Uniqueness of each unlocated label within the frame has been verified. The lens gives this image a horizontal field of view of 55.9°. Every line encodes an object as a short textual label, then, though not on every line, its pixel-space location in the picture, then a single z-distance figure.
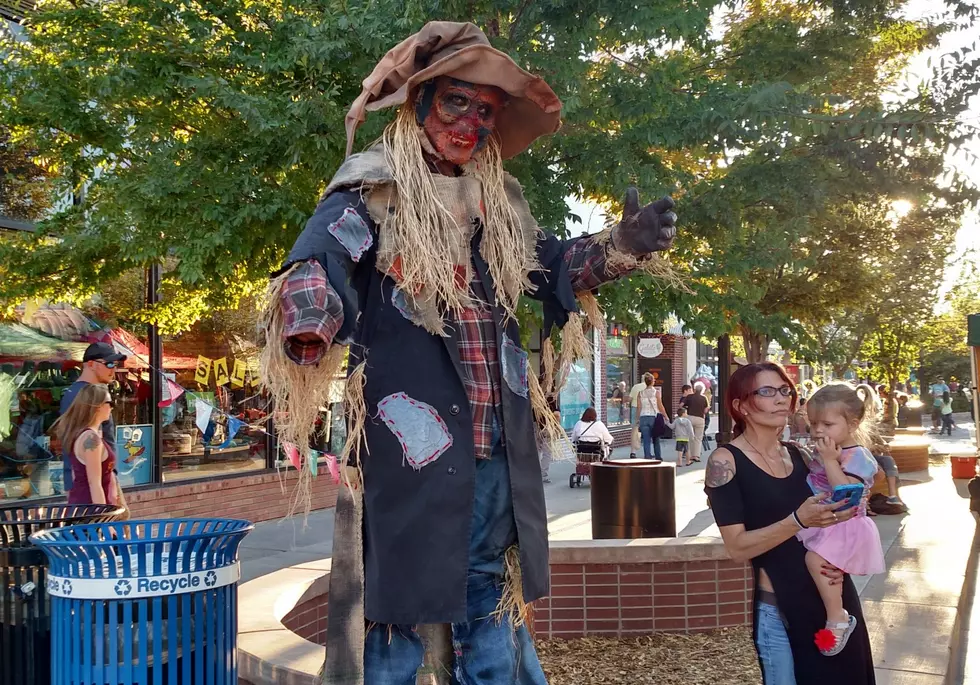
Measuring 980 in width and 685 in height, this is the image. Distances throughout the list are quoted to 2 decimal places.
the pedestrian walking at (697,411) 17.45
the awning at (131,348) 9.15
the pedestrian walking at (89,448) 5.17
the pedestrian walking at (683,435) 17.05
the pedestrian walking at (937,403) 29.29
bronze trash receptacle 6.70
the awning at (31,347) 8.41
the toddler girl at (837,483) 3.01
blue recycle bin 2.27
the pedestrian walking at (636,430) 16.90
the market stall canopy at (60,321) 8.65
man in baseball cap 5.52
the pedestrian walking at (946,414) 28.47
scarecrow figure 1.94
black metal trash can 2.72
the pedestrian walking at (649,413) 16.50
